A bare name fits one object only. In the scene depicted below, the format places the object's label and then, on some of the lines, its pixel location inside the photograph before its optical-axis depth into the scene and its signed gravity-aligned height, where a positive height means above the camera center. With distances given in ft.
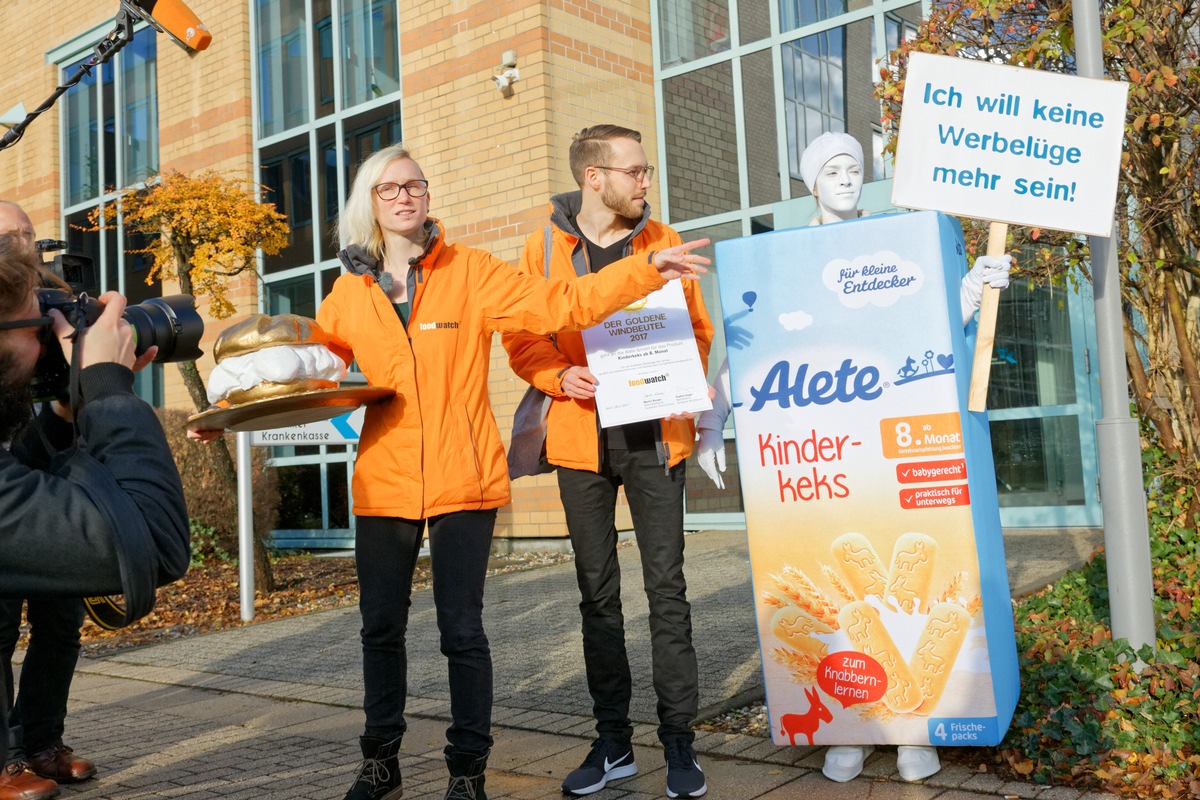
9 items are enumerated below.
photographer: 5.07 +0.11
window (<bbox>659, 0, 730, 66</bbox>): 35.88 +14.71
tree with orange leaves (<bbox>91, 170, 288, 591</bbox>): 27.94 +6.92
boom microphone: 17.87 +7.88
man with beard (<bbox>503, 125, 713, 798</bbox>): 11.30 -0.02
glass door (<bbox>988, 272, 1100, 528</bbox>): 29.17 +1.04
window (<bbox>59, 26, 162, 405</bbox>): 50.19 +17.04
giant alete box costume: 10.50 -0.32
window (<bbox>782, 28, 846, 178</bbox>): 32.99 +11.51
